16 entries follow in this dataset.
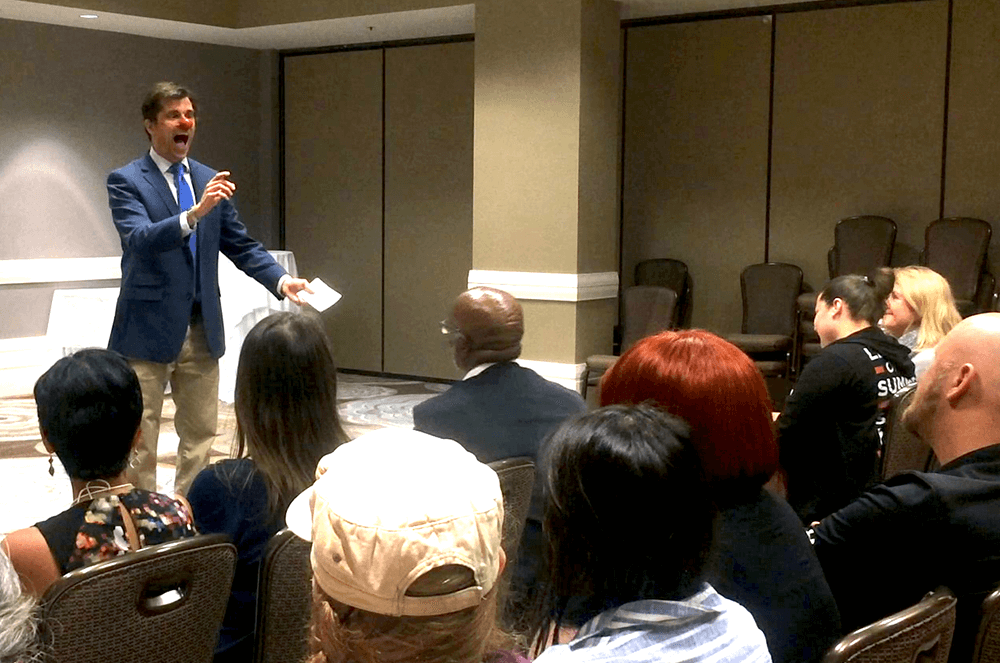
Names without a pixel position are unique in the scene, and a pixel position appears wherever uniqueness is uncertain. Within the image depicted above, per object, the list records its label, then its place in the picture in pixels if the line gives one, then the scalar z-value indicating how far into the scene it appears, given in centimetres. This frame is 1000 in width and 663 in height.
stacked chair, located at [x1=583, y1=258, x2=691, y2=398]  703
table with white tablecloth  713
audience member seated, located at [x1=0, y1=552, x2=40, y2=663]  125
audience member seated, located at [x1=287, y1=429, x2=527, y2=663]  101
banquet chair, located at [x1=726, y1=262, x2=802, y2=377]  690
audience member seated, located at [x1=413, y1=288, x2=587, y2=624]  263
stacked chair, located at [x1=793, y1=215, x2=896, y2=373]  665
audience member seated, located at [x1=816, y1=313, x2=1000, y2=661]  182
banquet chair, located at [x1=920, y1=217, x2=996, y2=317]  633
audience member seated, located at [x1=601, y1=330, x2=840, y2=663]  171
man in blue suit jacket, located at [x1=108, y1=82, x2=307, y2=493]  372
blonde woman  398
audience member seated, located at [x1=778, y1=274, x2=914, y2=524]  318
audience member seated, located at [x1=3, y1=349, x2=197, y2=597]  178
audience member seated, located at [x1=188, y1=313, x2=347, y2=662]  208
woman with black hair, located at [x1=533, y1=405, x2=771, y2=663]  124
